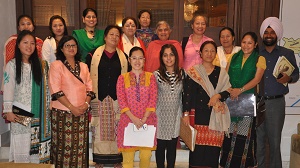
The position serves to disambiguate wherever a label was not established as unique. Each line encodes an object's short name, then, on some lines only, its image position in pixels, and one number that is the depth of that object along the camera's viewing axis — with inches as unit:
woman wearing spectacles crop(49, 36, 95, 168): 103.9
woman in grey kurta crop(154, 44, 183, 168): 109.0
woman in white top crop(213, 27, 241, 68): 127.2
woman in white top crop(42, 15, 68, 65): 120.8
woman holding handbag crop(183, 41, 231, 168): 107.8
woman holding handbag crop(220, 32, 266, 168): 110.5
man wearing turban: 118.6
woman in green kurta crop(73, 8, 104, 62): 126.5
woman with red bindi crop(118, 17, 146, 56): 127.3
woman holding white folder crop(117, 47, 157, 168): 107.0
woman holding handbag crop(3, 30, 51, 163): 102.3
